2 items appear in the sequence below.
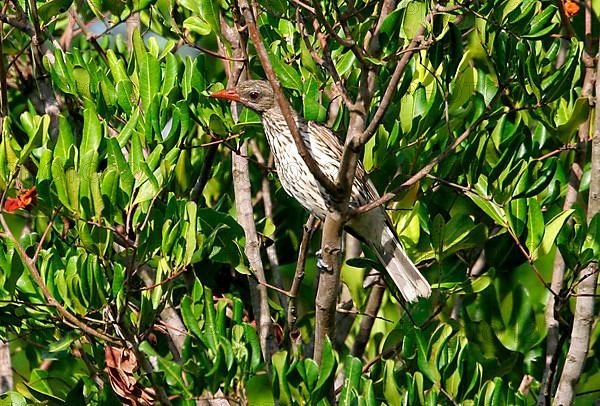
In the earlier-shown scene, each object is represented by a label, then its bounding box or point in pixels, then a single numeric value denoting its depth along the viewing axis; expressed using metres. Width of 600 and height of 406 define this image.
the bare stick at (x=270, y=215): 9.28
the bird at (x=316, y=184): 8.73
